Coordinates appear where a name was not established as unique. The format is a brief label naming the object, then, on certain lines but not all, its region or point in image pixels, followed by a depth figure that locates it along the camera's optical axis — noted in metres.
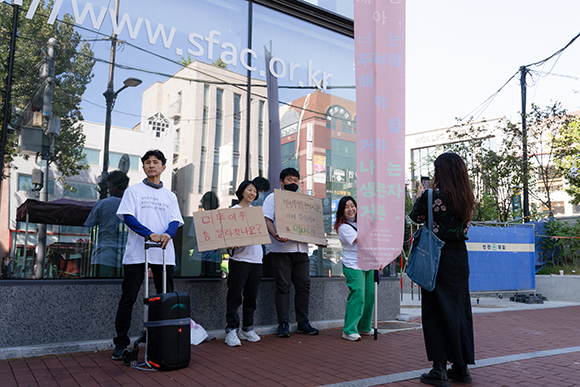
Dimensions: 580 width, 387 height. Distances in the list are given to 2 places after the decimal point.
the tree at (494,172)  15.62
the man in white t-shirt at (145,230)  4.45
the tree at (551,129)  17.55
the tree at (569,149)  19.11
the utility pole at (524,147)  15.56
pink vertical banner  5.30
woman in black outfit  3.82
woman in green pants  5.88
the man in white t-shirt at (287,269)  5.94
